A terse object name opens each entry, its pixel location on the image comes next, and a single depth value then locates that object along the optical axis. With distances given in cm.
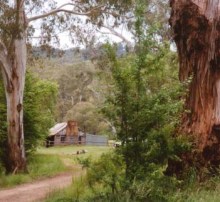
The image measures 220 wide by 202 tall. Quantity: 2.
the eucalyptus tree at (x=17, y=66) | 1595
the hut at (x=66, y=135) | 4698
